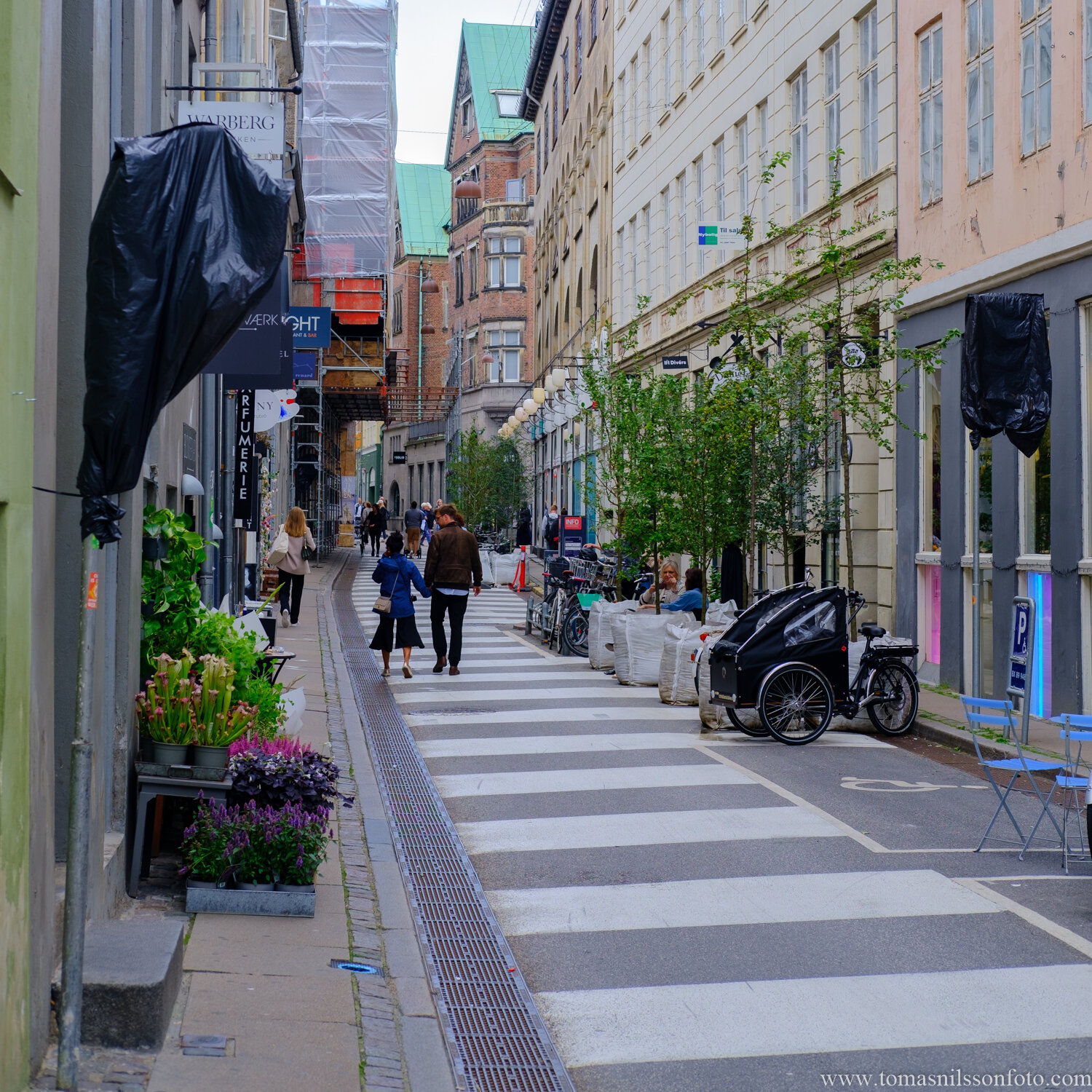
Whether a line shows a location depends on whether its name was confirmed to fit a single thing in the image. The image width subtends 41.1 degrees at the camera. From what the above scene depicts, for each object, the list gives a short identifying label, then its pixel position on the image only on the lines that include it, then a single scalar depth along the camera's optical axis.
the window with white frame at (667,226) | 31.89
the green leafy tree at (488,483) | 51.28
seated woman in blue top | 17.31
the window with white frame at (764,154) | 24.59
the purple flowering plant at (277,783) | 6.91
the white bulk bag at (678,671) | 15.12
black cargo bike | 12.72
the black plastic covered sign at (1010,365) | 13.09
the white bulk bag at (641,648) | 16.64
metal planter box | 6.65
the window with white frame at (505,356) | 70.81
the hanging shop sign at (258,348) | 12.11
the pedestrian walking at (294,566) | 21.53
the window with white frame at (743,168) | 25.92
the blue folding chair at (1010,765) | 8.20
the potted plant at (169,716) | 6.91
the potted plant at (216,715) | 7.00
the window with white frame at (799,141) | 22.94
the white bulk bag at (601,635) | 18.25
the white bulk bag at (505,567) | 38.94
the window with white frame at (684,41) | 30.41
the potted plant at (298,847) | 6.68
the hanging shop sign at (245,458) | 18.98
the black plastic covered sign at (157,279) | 4.29
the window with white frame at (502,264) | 71.62
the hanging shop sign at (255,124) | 12.16
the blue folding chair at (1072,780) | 7.77
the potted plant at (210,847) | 6.70
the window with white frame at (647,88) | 34.03
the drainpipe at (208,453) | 15.09
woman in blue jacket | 16.62
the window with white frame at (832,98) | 21.30
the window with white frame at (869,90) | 19.75
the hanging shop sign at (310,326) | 20.91
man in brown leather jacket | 17.33
